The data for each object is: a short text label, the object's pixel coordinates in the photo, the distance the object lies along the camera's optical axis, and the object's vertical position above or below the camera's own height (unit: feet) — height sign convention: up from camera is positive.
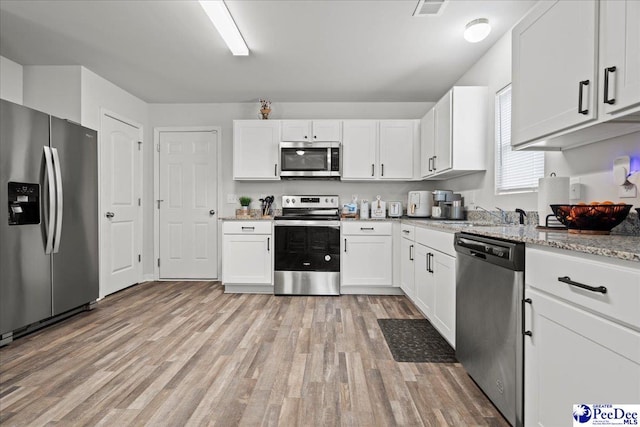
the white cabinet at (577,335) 3.05 -1.36
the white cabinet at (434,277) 7.41 -1.82
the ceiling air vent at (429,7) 7.44 +4.69
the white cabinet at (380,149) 13.62 +2.45
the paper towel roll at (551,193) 6.28 +0.32
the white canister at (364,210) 13.74 -0.09
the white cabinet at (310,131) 13.73 +3.19
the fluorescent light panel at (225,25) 7.45 +4.59
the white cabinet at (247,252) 12.96 -1.77
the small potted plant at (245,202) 14.37 +0.22
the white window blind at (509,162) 7.98 +1.22
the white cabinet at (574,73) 4.15 +2.05
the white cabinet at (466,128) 9.86 +2.42
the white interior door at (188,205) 15.23 +0.07
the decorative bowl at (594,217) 4.79 -0.11
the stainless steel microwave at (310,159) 13.47 +1.99
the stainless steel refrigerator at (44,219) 7.97 -0.37
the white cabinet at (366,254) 12.71 -1.79
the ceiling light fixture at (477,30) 8.23 +4.52
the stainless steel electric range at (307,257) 12.76 -1.91
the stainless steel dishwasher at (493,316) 4.71 -1.77
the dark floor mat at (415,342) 7.38 -3.33
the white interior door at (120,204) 12.48 +0.09
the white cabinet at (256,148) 13.82 +2.48
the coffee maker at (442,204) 11.61 +0.16
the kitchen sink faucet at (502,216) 8.55 -0.19
